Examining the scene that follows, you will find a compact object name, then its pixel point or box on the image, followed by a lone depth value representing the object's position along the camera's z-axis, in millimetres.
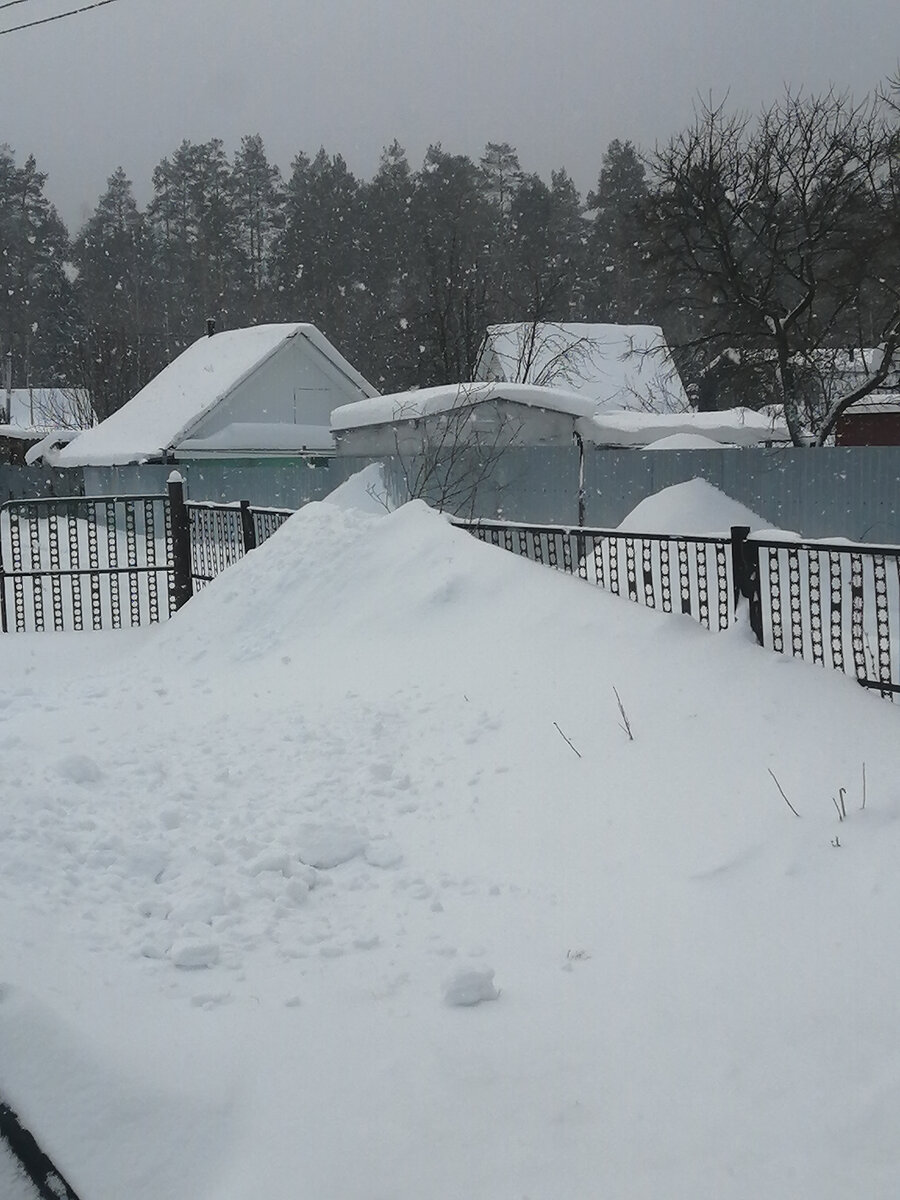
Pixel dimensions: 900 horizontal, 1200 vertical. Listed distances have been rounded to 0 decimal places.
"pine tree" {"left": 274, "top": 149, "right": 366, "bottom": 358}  53094
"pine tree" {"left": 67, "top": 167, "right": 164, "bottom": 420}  42875
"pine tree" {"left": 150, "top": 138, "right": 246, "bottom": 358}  56688
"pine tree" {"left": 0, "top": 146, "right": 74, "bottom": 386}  61500
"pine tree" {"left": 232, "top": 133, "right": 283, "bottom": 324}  58094
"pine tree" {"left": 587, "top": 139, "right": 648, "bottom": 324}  53281
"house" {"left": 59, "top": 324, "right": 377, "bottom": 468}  28328
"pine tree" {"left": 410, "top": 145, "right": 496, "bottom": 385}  28859
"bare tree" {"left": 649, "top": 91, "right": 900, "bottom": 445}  21516
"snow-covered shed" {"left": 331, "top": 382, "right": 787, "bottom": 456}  19500
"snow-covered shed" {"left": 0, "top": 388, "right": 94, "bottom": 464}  43250
